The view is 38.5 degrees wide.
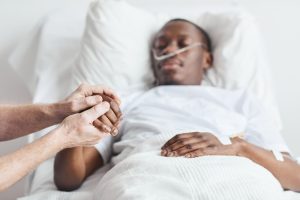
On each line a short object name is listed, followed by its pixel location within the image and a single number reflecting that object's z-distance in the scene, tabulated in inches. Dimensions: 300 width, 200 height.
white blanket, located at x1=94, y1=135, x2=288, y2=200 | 42.2
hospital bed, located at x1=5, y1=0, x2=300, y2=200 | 70.5
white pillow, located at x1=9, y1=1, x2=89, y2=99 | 71.4
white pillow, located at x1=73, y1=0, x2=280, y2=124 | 68.4
